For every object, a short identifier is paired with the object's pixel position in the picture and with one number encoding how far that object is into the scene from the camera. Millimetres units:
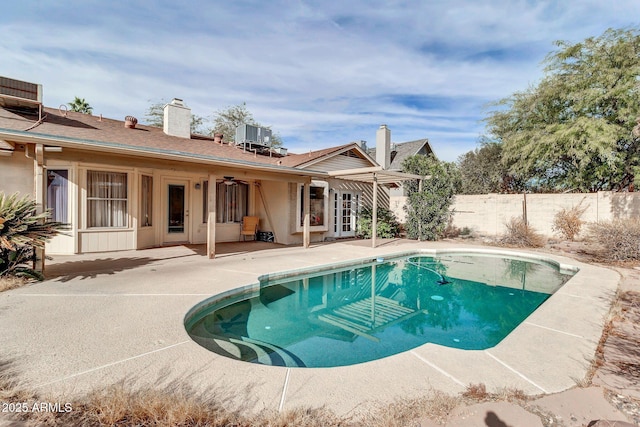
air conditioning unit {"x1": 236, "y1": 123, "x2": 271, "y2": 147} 14031
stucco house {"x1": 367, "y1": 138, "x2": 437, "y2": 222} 20359
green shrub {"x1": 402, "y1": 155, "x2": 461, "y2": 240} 13664
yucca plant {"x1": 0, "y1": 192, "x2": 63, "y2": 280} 5523
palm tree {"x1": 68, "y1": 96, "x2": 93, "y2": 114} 19484
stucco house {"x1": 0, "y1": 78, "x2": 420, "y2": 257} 7445
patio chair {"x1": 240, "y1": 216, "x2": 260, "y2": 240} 12484
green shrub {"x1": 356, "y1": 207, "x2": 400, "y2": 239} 14867
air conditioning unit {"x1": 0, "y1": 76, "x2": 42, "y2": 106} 8414
